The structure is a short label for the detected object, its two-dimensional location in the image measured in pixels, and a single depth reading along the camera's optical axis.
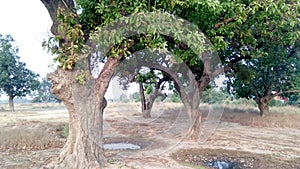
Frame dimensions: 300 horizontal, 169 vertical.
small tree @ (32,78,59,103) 56.91
